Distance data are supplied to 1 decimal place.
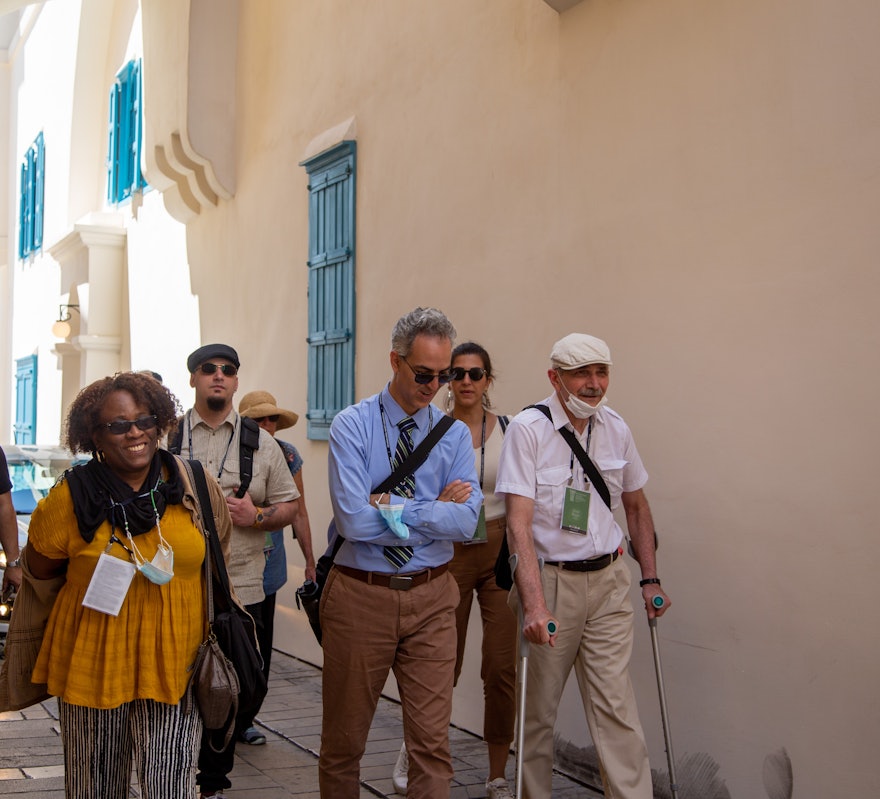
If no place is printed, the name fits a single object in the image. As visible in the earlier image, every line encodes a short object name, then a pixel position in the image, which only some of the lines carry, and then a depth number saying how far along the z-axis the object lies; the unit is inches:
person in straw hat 244.7
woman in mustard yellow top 144.2
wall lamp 625.6
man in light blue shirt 158.6
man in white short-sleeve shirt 178.1
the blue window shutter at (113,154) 596.7
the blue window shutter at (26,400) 754.8
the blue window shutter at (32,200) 741.8
